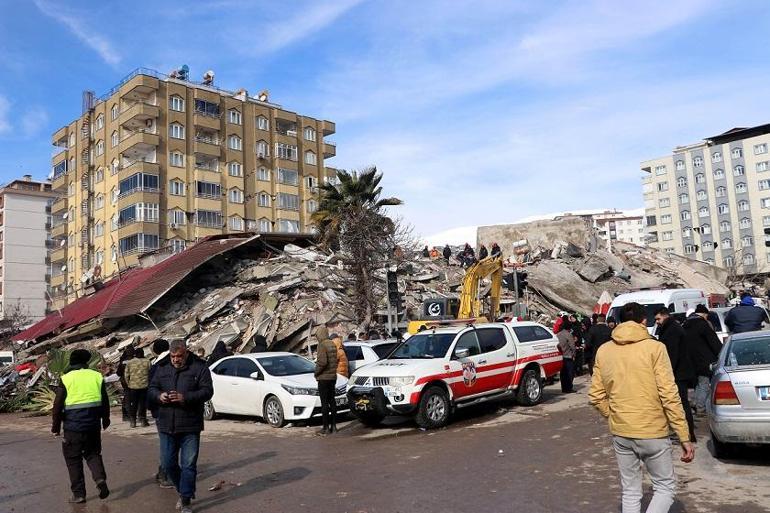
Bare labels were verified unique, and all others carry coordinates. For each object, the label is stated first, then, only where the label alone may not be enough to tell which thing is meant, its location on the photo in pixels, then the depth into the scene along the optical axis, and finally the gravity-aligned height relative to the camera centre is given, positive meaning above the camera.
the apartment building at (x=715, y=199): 85.69 +14.55
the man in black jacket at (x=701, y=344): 8.89 -0.57
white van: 18.33 +0.15
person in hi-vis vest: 7.26 -0.97
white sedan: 12.74 -1.33
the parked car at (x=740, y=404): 6.95 -1.11
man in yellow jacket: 4.56 -0.75
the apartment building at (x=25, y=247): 82.12 +11.32
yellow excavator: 20.42 +0.54
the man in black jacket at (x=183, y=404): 6.68 -0.79
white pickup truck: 11.25 -1.08
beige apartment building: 54.56 +14.47
